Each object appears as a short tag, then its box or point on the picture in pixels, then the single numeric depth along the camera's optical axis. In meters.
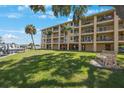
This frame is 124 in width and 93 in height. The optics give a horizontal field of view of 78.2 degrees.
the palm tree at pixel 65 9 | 4.02
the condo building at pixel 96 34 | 13.40
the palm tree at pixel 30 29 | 25.31
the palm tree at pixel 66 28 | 20.20
